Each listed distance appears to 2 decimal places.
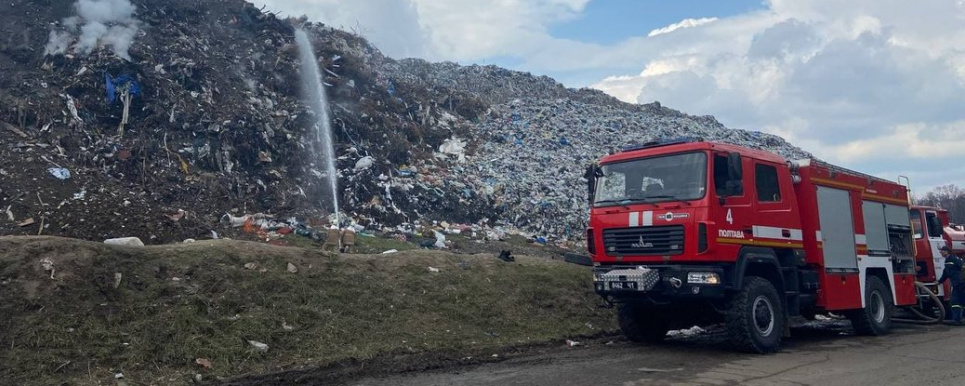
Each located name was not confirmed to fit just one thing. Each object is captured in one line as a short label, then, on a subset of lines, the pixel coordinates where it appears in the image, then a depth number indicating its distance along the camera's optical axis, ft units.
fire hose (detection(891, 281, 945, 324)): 41.93
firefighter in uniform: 41.14
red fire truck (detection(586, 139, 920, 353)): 26.96
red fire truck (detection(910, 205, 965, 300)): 45.03
